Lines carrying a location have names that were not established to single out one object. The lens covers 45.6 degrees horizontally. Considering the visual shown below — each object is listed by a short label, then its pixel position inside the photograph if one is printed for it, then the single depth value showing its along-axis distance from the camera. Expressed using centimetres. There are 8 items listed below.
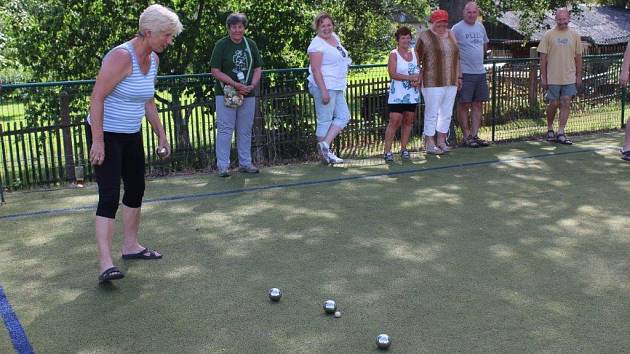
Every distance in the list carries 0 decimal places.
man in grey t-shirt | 973
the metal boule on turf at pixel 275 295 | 457
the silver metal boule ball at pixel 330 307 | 433
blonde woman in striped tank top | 468
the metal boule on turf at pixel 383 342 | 383
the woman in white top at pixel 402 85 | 903
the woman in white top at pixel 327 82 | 866
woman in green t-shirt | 827
